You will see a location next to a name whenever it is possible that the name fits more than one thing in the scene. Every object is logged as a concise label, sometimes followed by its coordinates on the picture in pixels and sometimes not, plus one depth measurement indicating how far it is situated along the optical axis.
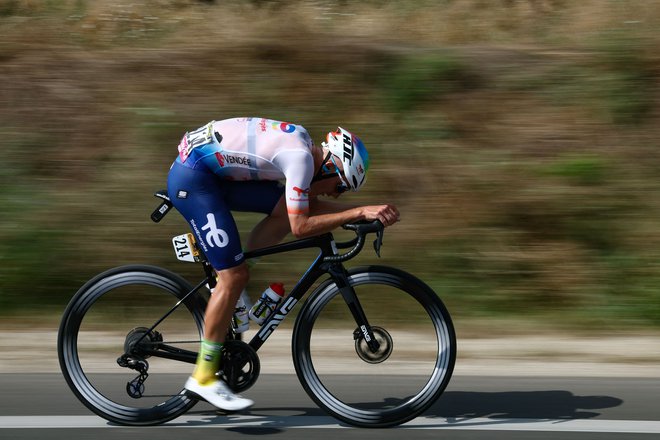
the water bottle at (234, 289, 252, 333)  9.71
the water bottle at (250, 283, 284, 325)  9.80
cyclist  9.09
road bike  9.58
